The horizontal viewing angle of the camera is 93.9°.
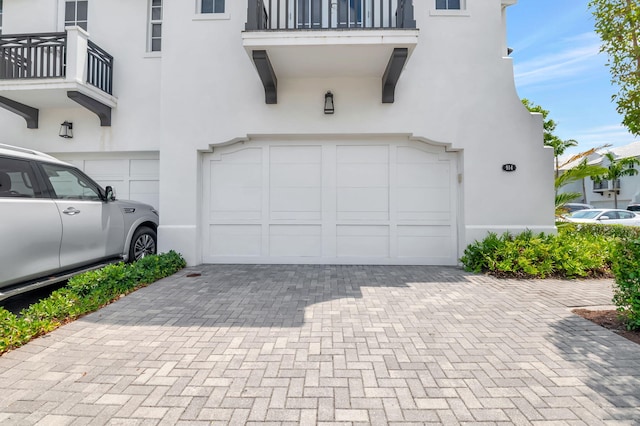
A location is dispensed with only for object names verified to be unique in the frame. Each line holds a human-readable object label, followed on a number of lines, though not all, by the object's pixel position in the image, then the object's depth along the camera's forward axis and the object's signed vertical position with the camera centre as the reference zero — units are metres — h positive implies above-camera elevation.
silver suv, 3.36 -0.05
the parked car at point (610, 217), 11.98 +0.13
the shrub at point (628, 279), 3.09 -0.63
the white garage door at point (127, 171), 6.97 +1.11
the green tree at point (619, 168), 21.86 +3.93
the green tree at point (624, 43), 3.86 +2.45
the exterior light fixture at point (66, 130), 6.72 +1.99
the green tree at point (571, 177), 6.57 +0.97
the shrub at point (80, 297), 2.89 -0.99
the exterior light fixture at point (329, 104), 5.92 +2.28
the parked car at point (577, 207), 19.44 +0.87
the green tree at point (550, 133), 16.12 +5.17
